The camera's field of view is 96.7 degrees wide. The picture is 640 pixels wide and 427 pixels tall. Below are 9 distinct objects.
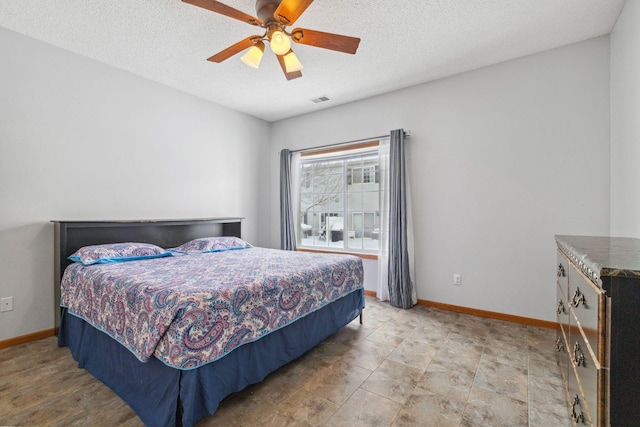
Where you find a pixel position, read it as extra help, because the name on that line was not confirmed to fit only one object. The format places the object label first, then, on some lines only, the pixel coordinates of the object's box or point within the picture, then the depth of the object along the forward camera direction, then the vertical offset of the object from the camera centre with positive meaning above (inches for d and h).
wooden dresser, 31.6 -15.4
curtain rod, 139.6 +38.7
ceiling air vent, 153.1 +61.7
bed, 56.6 -25.9
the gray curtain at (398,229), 133.9 -8.0
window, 157.8 +7.9
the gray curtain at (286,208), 174.6 +2.6
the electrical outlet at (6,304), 94.3 -30.6
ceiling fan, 69.7 +49.7
